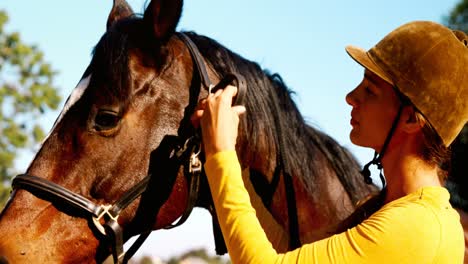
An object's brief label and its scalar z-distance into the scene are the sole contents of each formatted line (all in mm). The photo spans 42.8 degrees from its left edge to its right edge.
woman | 2131
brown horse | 2904
